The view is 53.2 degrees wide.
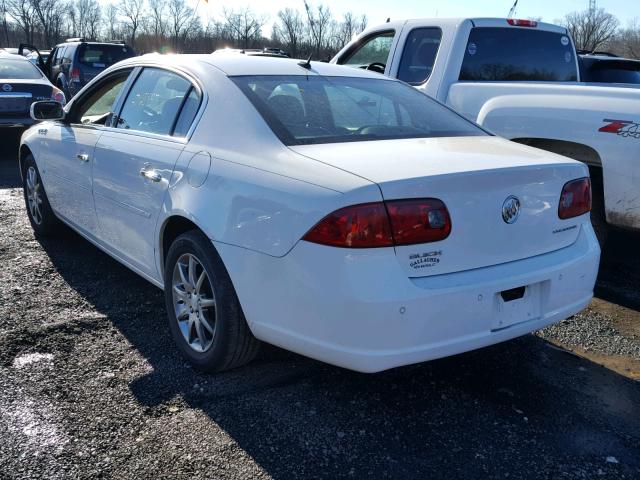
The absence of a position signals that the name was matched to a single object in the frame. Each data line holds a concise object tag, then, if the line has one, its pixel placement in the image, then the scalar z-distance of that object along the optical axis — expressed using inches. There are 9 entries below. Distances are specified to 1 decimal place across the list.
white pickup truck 163.9
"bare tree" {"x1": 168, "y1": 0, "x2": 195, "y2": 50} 2573.8
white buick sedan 99.1
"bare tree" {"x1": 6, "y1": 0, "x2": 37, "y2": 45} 2832.2
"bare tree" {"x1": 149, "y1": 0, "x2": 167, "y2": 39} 2714.1
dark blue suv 591.5
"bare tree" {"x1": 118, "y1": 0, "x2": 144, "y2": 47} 2491.1
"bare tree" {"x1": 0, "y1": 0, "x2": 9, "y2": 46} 2682.1
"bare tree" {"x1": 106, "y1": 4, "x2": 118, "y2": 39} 2815.0
